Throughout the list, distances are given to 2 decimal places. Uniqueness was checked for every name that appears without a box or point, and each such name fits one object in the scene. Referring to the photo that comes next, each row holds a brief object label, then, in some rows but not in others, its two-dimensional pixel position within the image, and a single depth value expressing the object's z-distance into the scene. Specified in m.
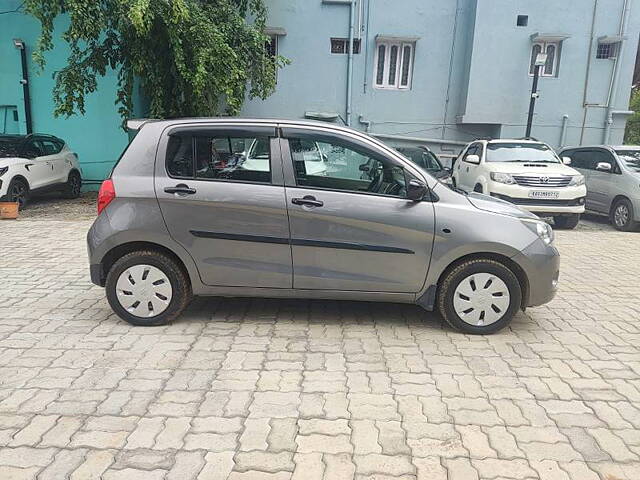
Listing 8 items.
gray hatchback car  3.83
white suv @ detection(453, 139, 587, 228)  8.77
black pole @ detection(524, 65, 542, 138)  12.80
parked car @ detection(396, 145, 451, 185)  11.20
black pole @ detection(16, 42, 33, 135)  12.27
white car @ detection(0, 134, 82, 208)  9.50
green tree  8.80
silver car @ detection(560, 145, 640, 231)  9.49
